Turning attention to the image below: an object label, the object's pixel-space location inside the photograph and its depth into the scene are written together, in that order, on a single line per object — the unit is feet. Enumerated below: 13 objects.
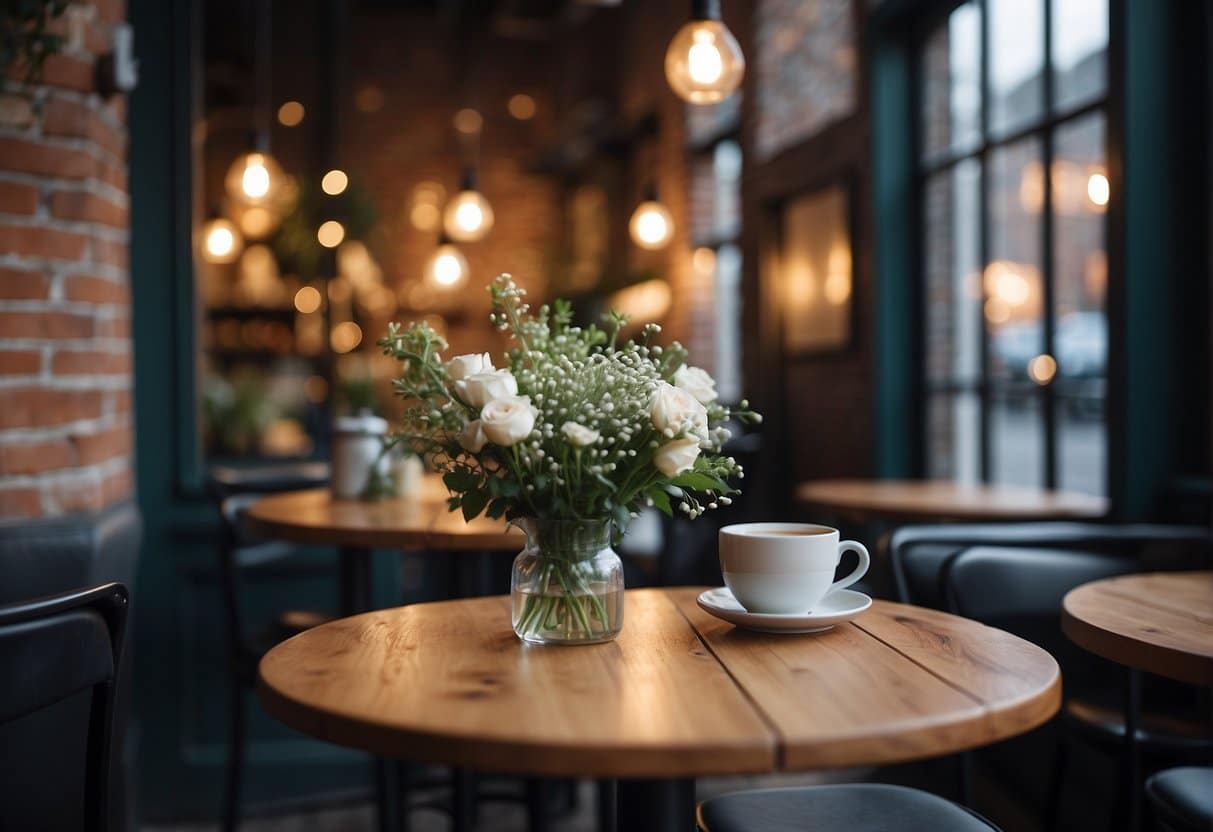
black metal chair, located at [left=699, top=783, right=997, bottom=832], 4.53
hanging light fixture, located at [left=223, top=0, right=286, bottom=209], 13.20
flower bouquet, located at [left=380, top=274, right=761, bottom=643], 4.01
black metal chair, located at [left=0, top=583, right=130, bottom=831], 3.47
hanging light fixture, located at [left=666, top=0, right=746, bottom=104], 8.46
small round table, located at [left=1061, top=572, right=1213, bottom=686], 3.98
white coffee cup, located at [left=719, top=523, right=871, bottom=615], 4.13
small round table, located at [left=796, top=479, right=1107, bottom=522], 9.02
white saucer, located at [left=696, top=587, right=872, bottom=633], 4.16
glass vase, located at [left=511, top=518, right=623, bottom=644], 4.12
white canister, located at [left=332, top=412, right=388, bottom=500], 8.48
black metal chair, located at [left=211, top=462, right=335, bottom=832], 8.44
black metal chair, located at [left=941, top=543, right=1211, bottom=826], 5.76
